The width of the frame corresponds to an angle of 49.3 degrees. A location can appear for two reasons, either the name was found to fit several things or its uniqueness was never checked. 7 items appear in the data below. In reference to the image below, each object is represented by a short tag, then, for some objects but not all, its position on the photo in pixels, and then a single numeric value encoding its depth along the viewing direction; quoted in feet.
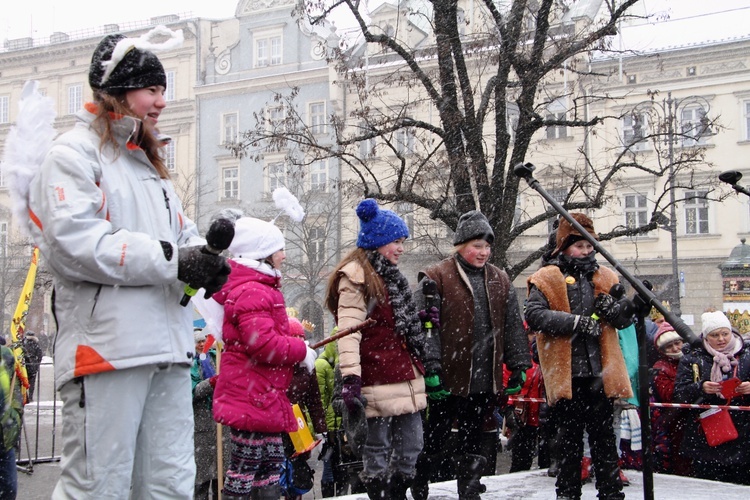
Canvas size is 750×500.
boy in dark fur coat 17.07
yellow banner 23.48
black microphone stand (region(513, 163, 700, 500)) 13.62
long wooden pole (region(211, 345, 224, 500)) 17.35
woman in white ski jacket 8.77
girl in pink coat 13.97
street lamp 43.11
